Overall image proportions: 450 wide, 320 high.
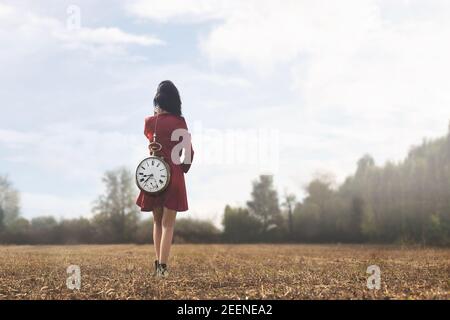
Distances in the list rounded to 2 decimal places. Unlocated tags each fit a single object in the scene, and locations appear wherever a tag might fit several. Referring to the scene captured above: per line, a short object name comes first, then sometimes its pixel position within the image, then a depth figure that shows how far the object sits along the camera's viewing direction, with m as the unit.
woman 7.82
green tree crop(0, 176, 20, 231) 22.70
